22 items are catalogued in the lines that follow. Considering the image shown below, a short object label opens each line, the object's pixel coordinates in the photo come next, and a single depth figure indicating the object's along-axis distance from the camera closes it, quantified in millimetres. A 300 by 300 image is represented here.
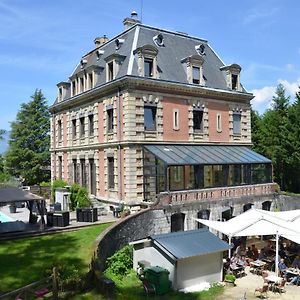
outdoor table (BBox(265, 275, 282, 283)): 14853
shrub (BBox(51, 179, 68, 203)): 28812
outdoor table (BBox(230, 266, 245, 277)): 16906
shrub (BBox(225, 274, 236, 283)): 15875
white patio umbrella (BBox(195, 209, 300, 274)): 16984
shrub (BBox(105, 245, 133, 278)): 15692
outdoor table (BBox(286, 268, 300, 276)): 16192
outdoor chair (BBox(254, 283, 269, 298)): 14498
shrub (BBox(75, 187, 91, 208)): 24328
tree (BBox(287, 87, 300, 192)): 32750
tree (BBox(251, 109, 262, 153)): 41625
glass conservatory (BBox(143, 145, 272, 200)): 22828
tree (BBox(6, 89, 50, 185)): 43438
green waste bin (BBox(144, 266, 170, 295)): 14555
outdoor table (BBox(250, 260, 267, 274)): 17422
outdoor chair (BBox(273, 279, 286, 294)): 15133
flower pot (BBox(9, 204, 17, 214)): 25469
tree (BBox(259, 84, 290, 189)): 34250
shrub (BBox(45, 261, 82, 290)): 11531
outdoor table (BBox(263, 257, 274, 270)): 17984
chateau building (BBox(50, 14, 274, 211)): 23047
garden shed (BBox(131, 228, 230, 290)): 15195
